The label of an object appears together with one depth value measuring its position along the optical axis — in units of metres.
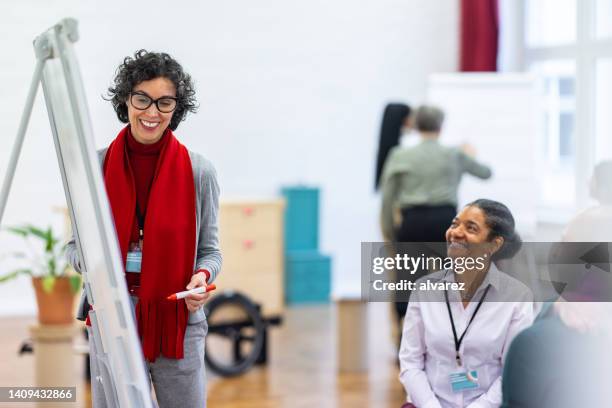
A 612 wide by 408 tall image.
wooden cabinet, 5.96
